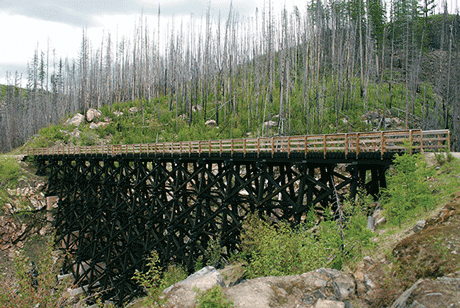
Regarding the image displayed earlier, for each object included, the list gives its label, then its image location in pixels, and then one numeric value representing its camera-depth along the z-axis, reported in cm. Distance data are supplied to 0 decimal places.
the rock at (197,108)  3956
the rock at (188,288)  693
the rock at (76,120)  4012
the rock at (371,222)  860
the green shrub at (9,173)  2703
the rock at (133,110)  4333
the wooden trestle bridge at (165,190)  1031
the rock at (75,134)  3793
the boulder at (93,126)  3962
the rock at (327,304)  571
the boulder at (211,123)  3589
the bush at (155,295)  649
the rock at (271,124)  3155
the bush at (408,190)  750
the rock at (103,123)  4009
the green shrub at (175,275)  1304
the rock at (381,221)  832
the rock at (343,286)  607
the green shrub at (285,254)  784
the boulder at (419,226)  692
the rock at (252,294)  618
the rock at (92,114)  4083
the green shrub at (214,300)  595
